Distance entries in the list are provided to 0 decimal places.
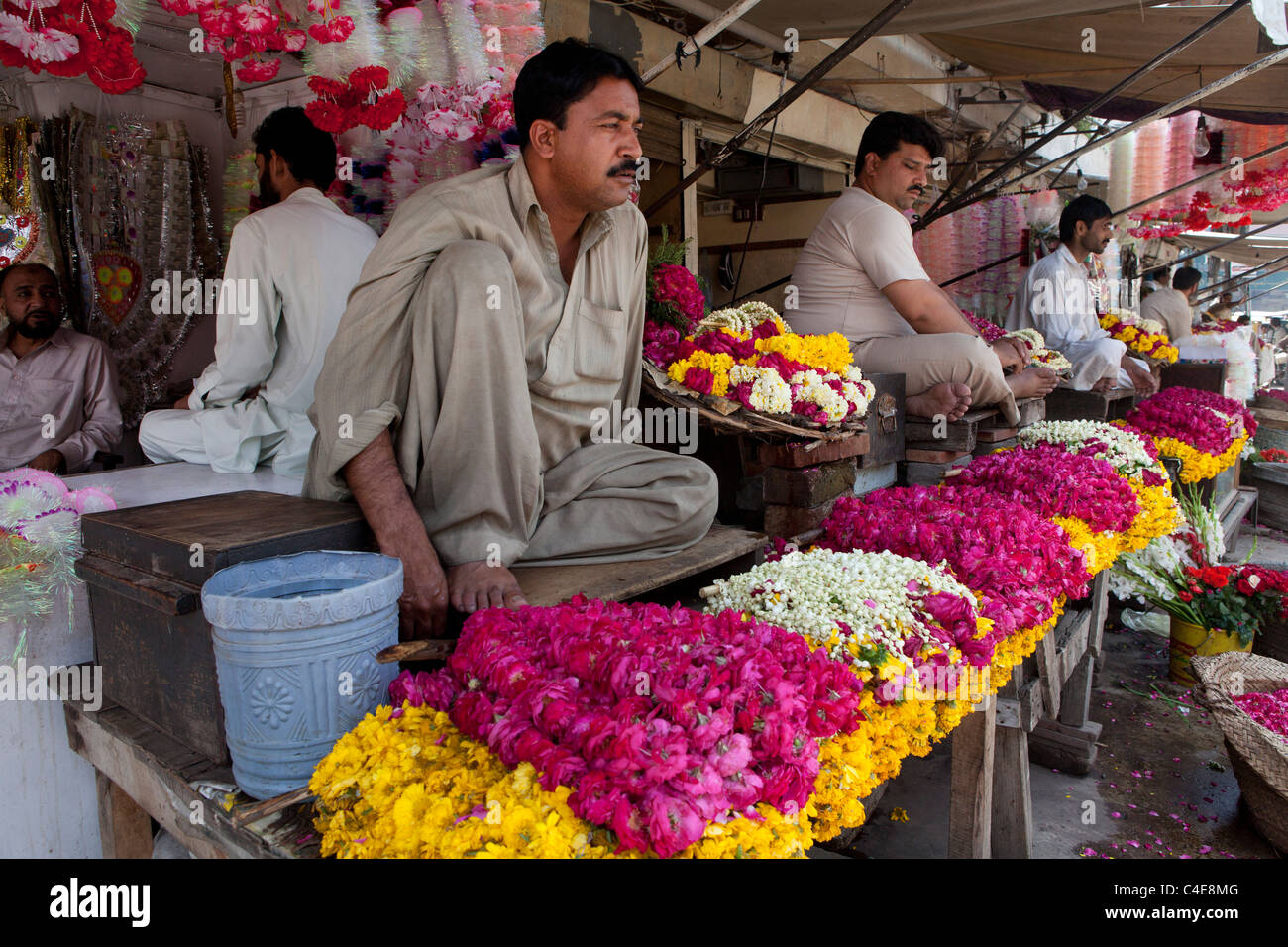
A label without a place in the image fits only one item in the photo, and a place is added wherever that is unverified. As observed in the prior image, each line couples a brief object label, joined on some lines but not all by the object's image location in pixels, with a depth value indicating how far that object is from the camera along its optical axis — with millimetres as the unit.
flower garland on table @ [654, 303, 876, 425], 3191
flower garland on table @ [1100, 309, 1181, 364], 7500
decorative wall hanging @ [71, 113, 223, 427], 4875
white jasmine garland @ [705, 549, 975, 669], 1923
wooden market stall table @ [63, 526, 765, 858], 1503
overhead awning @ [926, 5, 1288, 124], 5141
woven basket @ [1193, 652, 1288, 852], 3215
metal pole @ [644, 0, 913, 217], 3750
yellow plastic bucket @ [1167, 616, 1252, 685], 4719
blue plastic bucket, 1478
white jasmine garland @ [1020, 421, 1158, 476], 4109
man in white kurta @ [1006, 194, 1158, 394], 6266
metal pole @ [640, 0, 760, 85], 3666
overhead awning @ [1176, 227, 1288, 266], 17594
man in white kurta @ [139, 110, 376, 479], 3354
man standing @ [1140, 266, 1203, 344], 10867
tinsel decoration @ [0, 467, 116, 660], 2072
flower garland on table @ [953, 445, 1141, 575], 3256
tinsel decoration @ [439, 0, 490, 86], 3238
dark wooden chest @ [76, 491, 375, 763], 1687
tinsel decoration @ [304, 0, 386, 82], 3049
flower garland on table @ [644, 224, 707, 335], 3602
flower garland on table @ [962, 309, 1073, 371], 5164
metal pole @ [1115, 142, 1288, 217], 7435
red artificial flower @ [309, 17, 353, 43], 2965
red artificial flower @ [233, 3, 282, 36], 2850
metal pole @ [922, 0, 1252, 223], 4155
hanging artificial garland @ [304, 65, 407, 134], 3291
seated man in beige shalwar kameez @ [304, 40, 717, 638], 2096
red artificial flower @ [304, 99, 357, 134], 3355
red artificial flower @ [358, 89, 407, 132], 3336
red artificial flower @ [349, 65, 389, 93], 3168
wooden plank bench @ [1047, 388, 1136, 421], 6121
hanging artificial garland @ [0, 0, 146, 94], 2709
